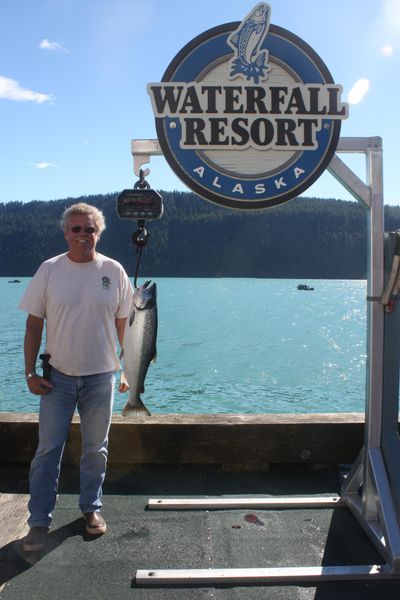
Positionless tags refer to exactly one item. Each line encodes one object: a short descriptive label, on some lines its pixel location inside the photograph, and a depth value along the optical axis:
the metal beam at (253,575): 2.84
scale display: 3.41
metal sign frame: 3.34
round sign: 3.37
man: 3.22
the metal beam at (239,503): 3.63
